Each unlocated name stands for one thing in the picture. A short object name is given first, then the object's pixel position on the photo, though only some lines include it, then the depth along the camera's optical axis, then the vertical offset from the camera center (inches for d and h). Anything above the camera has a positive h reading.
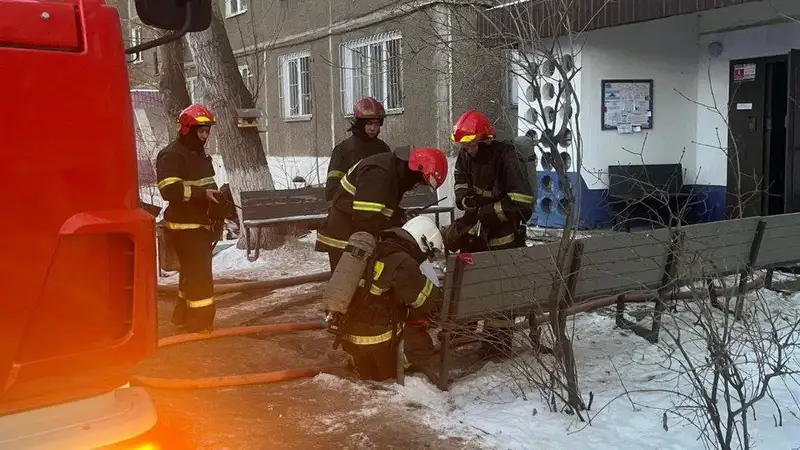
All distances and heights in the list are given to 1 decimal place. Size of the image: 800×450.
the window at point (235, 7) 740.0 +126.1
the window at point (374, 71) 534.3 +46.2
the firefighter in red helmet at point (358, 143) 246.5 -2.6
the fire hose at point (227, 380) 190.7 -60.3
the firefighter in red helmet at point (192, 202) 226.5 -19.0
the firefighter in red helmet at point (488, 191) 221.3 -17.7
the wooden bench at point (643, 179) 403.5 -28.8
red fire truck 66.6 -8.5
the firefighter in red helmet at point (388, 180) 191.9 -11.5
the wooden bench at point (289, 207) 366.6 -34.4
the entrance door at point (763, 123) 365.1 +1.3
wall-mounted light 391.9 +39.7
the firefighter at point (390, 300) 179.3 -39.3
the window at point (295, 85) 663.8 +45.1
